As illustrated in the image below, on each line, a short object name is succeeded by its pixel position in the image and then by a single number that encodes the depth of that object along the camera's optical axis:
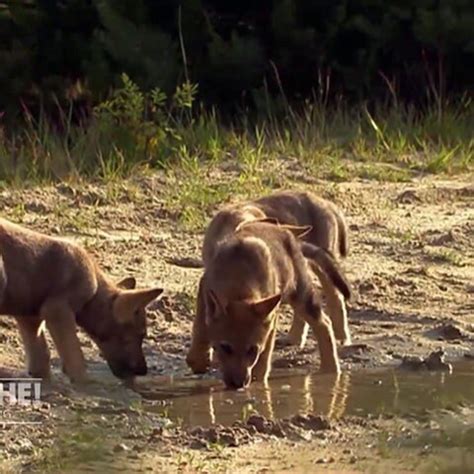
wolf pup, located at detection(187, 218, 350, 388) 19.53
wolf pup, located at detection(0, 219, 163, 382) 19.41
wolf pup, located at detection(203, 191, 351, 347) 21.67
